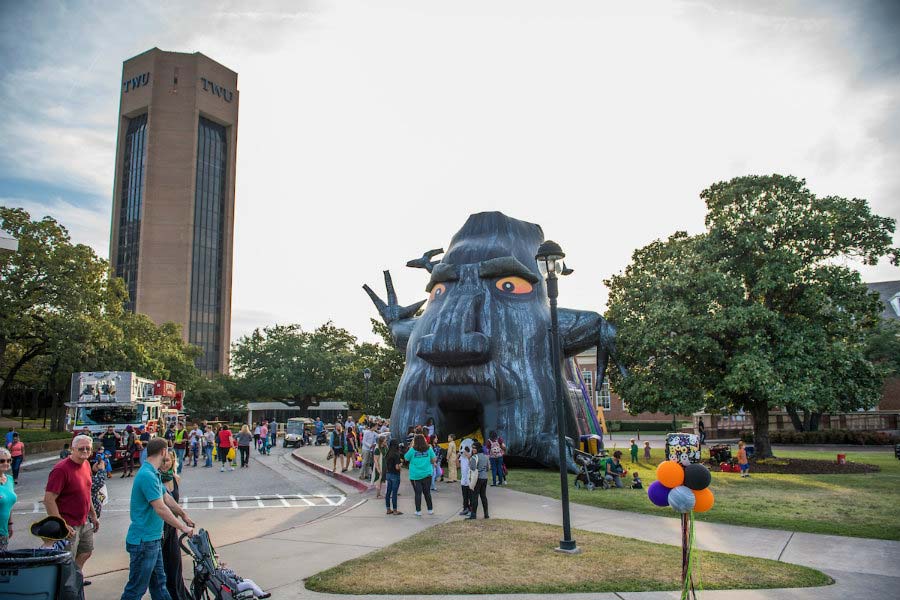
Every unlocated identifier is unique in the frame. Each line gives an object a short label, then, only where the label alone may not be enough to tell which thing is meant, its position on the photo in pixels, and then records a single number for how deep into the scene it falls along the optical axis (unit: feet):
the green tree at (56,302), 101.71
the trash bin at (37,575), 15.34
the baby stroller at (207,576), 19.58
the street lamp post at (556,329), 30.37
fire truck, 84.38
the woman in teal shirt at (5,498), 20.90
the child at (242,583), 20.00
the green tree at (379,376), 134.31
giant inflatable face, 65.26
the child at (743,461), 67.41
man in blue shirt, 19.40
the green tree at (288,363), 218.79
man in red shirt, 21.72
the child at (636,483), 55.36
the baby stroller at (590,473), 54.44
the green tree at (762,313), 71.00
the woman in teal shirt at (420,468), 41.04
